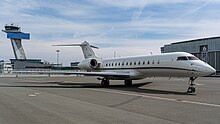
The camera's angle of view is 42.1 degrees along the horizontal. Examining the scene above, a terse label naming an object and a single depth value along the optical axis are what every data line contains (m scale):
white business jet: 19.64
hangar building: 82.06
